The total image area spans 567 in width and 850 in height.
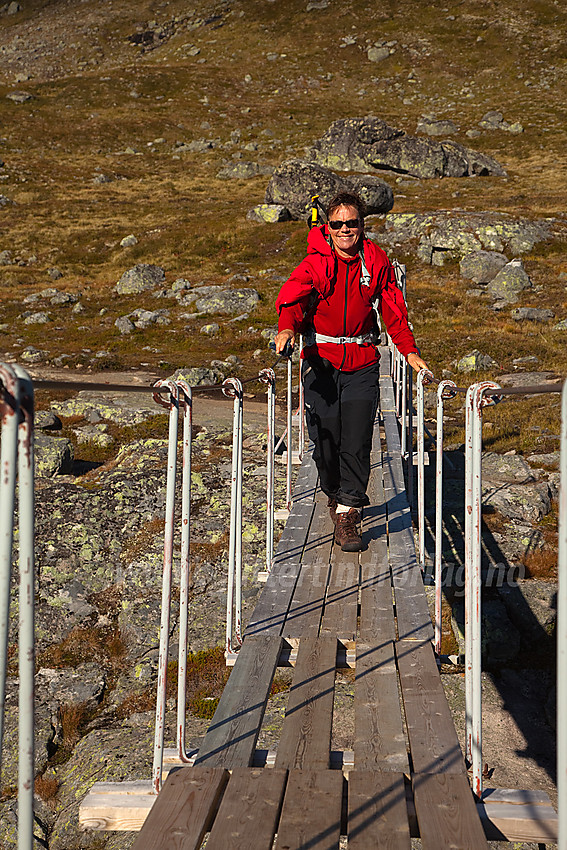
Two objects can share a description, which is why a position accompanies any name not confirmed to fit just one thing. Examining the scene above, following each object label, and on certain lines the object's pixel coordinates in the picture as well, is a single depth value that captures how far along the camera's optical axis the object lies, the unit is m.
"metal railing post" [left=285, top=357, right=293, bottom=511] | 7.36
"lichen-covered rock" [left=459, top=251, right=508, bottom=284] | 27.22
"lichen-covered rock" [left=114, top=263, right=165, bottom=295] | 29.56
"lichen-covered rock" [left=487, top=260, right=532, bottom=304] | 25.38
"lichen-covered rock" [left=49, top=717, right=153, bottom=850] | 5.35
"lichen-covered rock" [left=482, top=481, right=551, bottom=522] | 9.88
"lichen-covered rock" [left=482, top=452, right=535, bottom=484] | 10.94
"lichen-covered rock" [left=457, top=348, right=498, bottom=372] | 18.48
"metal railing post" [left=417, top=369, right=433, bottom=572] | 5.92
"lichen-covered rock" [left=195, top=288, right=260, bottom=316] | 25.47
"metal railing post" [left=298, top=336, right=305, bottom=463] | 9.31
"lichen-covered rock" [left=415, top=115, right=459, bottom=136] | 61.19
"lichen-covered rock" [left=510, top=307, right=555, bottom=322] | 22.59
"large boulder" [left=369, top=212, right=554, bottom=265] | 29.42
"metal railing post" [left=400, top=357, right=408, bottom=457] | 9.33
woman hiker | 5.12
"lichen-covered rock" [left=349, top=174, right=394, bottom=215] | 36.03
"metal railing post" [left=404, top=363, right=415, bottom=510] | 7.80
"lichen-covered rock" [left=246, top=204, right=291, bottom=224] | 37.34
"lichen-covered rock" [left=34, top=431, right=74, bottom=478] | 12.01
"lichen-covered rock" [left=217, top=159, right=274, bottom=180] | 53.16
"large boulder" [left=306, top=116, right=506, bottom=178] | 49.16
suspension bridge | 2.53
